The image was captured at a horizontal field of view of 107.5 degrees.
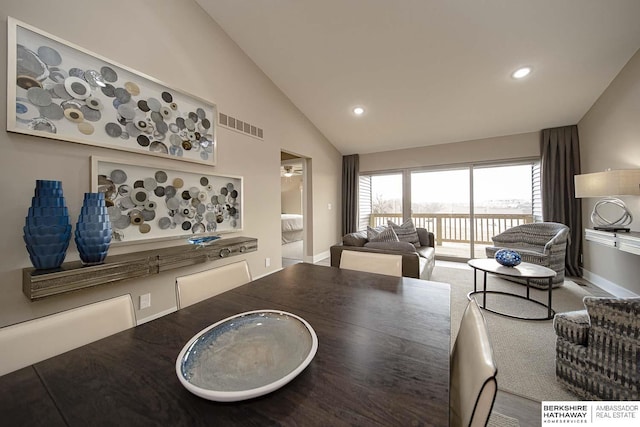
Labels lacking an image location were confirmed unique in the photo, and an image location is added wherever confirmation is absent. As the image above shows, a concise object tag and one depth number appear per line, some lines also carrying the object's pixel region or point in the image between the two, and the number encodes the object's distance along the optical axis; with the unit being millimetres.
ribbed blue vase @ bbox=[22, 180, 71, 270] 1448
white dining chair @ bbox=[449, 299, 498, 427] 529
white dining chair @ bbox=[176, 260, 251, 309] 1234
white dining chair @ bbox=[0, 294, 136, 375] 769
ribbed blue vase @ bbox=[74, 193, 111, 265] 1624
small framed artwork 1940
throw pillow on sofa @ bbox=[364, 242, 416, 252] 2604
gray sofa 2242
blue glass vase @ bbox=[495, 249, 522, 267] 2520
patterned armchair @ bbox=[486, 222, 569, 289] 2996
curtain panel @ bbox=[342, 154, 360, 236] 5414
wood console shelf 1422
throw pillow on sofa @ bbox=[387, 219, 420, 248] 3808
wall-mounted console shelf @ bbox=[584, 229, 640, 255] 2143
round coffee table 2277
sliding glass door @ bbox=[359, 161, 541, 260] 4250
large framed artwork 1529
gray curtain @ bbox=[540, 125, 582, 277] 3631
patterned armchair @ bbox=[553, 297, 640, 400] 1148
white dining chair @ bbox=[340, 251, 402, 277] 1640
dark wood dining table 506
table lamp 2275
